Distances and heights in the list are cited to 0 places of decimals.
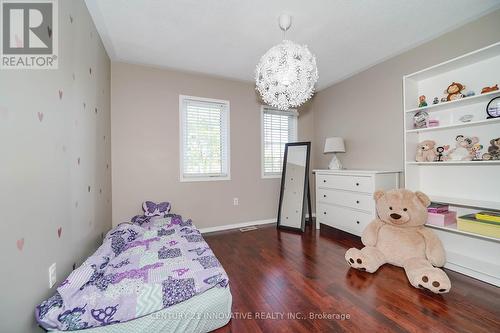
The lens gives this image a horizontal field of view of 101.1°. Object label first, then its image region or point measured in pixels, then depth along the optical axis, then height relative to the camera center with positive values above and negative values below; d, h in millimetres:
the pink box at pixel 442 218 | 2078 -546
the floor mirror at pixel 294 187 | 3304 -357
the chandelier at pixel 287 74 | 1658 +772
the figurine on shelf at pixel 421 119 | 2326 +533
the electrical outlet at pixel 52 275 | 1209 -648
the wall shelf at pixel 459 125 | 1821 +394
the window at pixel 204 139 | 3174 +450
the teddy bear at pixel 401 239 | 1939 -755
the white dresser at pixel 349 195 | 2617 -421
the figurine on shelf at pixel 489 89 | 1845 +693
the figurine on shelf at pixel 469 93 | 2023 +716
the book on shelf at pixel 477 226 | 1726 -539
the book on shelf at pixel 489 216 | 1729 -445
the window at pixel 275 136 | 3756 +575
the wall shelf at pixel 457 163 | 1821 +25
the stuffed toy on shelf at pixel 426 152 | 2258 +149
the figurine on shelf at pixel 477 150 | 1979 +145
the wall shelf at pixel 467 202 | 1841 -356
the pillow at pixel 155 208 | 2812 -577
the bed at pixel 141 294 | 1115 -765
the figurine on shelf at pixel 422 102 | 2330 +720
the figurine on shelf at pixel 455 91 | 2078 +760
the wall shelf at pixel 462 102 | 1829 +626
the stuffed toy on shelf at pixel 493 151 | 1824 +126
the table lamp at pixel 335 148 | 3264 +286
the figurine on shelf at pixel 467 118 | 2036 +471
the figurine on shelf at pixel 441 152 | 2210 +143
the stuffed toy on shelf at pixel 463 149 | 2033 +165
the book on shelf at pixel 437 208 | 2141 -452
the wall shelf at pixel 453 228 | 1826 -618
